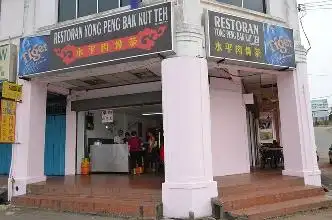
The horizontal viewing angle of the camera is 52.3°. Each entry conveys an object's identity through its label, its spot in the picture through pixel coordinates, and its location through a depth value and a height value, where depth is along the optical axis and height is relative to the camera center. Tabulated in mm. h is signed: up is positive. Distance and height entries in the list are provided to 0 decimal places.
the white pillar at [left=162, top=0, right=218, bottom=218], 7410 +523
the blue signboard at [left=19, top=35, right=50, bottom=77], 9438 +2725
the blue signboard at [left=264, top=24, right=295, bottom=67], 9273 +2813
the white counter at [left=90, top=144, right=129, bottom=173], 12781 -306
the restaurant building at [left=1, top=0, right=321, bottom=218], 7770 +2122
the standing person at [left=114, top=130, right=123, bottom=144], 14361 +505
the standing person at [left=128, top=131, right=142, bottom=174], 12945 -60
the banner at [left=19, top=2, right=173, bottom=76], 8023 +2783
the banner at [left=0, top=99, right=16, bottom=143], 9406 +871
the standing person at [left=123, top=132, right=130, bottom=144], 13690 +500
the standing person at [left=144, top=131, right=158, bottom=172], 13250 -114
